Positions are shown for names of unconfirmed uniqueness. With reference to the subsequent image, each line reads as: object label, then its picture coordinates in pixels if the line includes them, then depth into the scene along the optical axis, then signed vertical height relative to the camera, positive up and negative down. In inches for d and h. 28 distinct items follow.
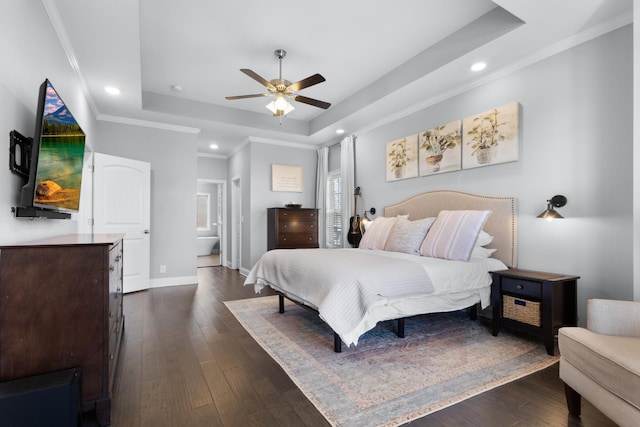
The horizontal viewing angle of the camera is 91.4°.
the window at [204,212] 398.6 +4.6
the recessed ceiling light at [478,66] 123.0 +59.9
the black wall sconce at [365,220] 196.4 -2.8
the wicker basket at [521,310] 99.3 -31.3
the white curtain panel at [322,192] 243.9 +18.5
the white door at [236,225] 262.5 -7.9
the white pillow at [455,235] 119.0 -7.8
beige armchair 51.2 -26.1
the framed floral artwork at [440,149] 145.3 +32.6
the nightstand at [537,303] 96.5 -28.3
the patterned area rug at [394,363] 70.5 -42.7
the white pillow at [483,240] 127.5 -10.0
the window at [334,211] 235.1 +3.5
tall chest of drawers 216.0 -8.9
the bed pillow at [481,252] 125.0 -14.7
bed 92.1 -18.9
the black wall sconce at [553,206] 106.3 +3.3
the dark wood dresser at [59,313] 57.0 -18.8
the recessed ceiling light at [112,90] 144.5 +59.4
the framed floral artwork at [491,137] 122.6 +33.0
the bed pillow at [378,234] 155.8 -9.3
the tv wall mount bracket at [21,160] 68.4 +12.8
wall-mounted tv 70.6 +14.7
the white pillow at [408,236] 137.2 -9.2
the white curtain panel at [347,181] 213.2 +23.9
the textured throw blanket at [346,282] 90.4 -21.4
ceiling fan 119.7 +51.7
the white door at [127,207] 170.9 +4.7
